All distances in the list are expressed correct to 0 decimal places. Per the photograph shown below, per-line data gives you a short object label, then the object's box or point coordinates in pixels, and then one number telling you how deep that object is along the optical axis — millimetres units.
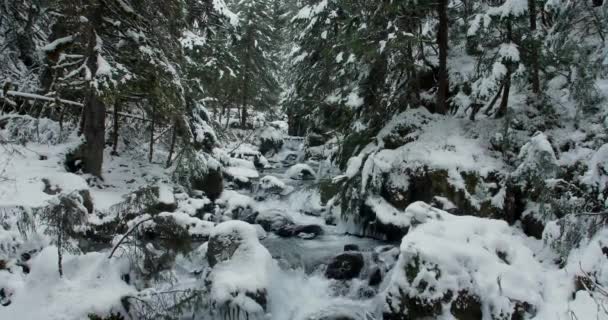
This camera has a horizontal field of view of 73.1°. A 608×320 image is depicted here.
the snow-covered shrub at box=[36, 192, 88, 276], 5047
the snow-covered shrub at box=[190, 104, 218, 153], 13844
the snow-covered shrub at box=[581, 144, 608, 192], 5868
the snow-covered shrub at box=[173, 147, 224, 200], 11852
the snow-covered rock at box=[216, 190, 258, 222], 13148
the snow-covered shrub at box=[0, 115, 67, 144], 9836
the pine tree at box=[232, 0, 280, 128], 28922
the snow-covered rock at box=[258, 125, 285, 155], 28234
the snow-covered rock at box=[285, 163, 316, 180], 20094
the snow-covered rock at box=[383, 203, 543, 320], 6004
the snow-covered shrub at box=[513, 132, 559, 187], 7906
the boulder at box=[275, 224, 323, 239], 11898
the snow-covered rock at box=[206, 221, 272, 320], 6691
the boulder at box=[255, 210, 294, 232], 12523
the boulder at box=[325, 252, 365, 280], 8734
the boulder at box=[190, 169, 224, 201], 13715
